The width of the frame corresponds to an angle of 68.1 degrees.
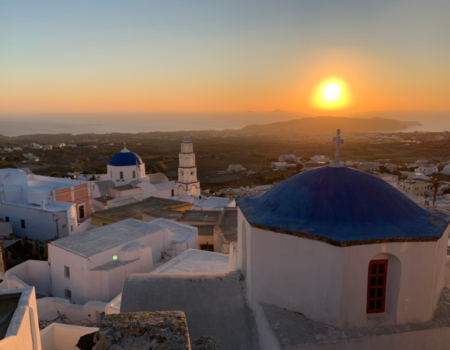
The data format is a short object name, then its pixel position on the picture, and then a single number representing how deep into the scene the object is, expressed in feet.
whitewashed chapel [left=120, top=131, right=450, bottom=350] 15.83
